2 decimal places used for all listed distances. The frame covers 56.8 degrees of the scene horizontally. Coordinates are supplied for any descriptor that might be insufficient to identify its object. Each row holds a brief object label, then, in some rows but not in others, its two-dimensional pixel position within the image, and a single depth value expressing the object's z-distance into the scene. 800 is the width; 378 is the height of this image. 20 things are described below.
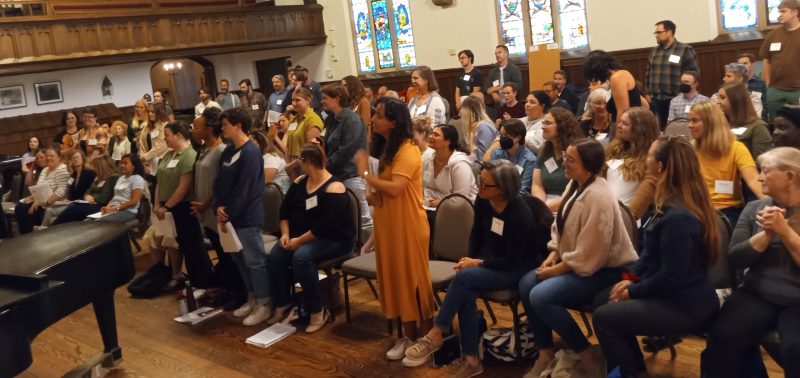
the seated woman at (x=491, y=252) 3.72
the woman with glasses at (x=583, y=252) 3.42
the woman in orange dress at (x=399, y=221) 3.96
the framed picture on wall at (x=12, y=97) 12.94
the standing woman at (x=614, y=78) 5.63
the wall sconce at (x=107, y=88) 14.14
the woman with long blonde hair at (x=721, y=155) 3.96
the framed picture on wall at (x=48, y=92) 13.31
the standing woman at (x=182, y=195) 5.55
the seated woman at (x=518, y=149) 4.94
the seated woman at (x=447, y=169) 4.98
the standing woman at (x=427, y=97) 6.85
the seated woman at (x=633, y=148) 4.09
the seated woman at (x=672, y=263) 3.02
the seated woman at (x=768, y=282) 2.87
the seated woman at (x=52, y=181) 7.80
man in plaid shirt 7.27
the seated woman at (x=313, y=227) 4.79
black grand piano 3.18
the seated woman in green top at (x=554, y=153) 4.58
